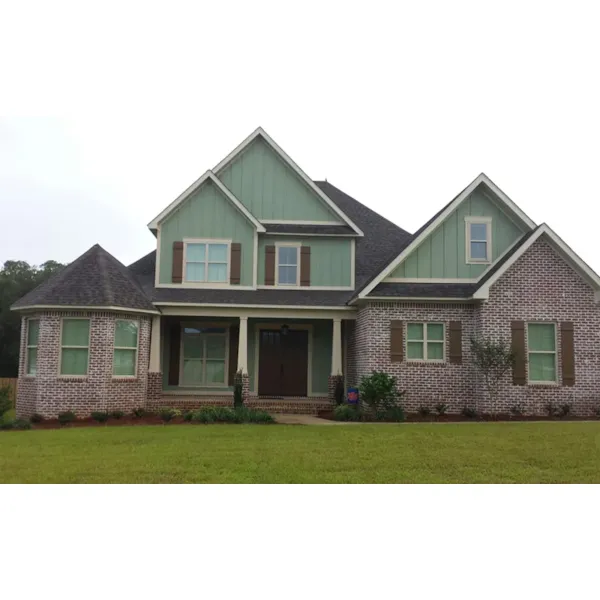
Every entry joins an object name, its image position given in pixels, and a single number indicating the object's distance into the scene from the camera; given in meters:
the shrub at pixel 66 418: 16.03
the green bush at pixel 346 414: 16.52
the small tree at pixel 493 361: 16.53
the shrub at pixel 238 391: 18.05
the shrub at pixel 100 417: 16.09
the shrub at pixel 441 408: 17.02
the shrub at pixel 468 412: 16.72
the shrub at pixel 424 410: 17.03
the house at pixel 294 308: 16.95
